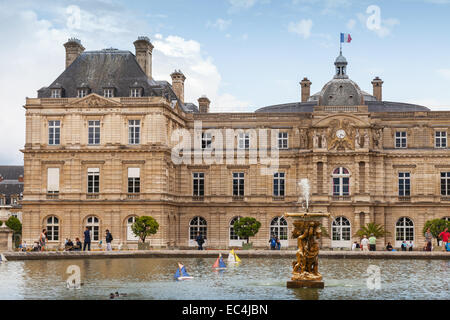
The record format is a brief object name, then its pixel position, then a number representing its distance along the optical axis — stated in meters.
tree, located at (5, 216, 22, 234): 92.25
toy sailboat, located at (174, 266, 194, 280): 33.53
